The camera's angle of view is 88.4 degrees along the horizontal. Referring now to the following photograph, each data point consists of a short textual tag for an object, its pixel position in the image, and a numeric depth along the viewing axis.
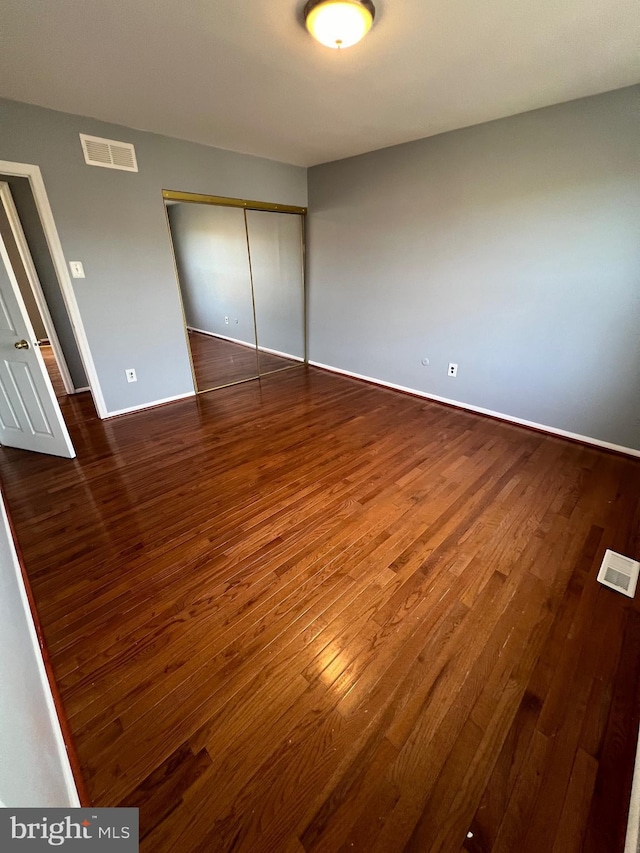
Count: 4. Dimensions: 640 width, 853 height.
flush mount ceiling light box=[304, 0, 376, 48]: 1.40
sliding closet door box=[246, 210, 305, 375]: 4.07
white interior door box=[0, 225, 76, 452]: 2.21
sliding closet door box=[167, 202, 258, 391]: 3.77
